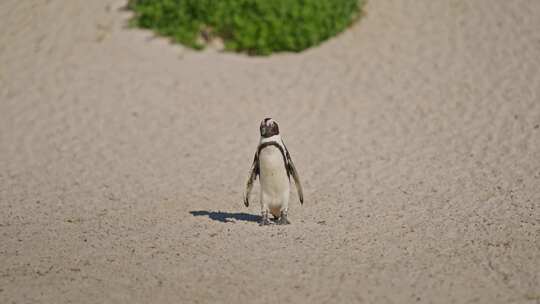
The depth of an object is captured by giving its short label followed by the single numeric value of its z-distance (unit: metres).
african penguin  13.45
